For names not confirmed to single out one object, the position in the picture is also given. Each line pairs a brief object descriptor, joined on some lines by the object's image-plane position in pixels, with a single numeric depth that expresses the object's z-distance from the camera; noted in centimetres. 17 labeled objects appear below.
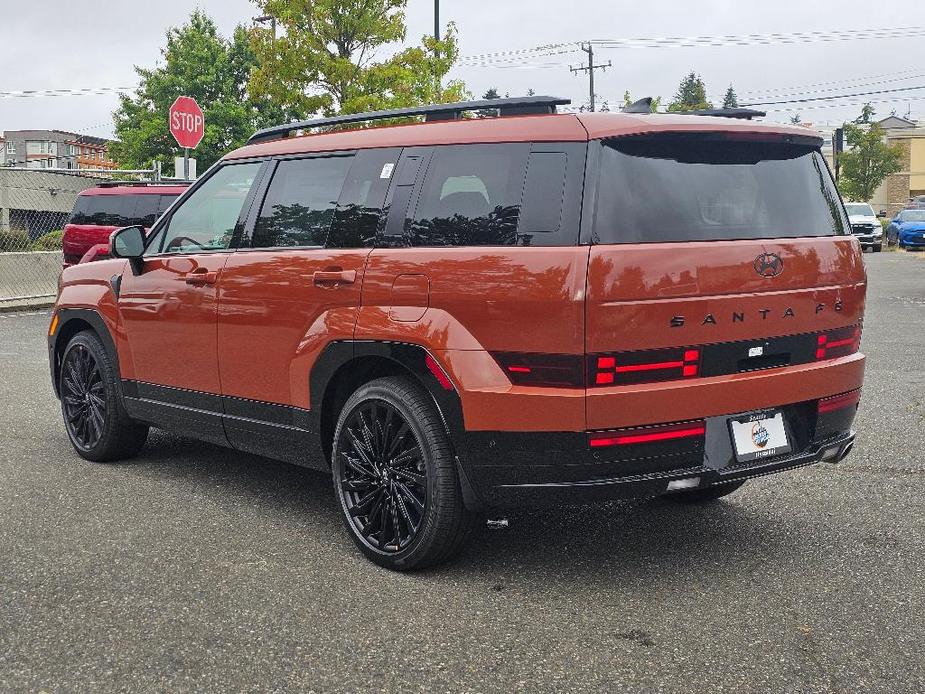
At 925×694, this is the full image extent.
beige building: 9550
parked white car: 3769
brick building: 14888
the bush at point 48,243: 2174
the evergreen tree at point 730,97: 13962
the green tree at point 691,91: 10148
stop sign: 2211
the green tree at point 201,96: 5750
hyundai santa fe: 386
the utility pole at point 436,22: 3379
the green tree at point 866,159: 7250
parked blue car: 3641
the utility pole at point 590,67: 7011
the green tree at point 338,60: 3116
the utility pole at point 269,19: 3198
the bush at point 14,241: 2178
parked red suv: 1587
